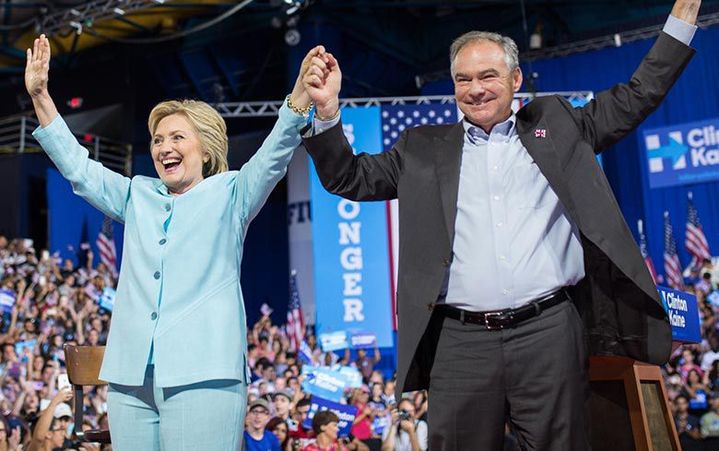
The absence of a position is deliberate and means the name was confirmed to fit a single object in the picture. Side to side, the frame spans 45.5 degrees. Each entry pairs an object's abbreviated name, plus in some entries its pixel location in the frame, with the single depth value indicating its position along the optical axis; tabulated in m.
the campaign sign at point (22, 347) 7.56
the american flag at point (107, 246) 11.90
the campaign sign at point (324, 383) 7.30
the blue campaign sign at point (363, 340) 10.45
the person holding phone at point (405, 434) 6.63
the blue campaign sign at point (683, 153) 12.51
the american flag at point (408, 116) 10.93
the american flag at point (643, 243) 12.12
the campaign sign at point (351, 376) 7.67
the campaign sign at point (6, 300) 8.45
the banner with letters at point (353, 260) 10.58
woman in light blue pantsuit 1.90
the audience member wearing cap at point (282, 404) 7.07
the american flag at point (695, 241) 12.09
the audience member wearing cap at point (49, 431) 5.63
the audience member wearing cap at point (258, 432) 5.75
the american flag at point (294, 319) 11.96
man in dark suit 1.85
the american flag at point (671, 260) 11.93
